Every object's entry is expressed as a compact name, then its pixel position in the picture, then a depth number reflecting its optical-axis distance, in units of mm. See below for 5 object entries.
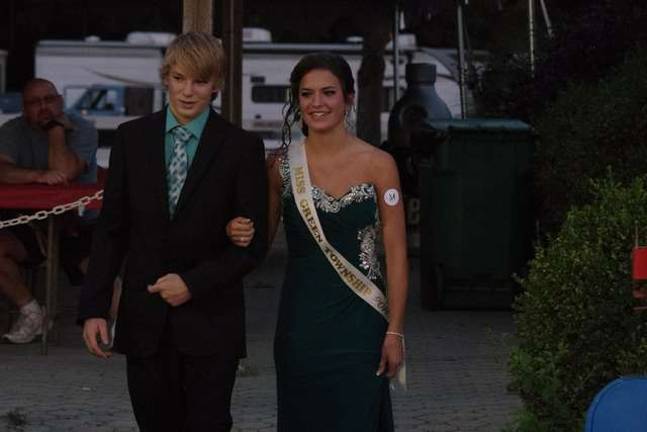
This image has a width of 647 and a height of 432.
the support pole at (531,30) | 16086
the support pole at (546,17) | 16672
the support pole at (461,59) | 17280
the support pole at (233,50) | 13344
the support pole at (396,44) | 19155
